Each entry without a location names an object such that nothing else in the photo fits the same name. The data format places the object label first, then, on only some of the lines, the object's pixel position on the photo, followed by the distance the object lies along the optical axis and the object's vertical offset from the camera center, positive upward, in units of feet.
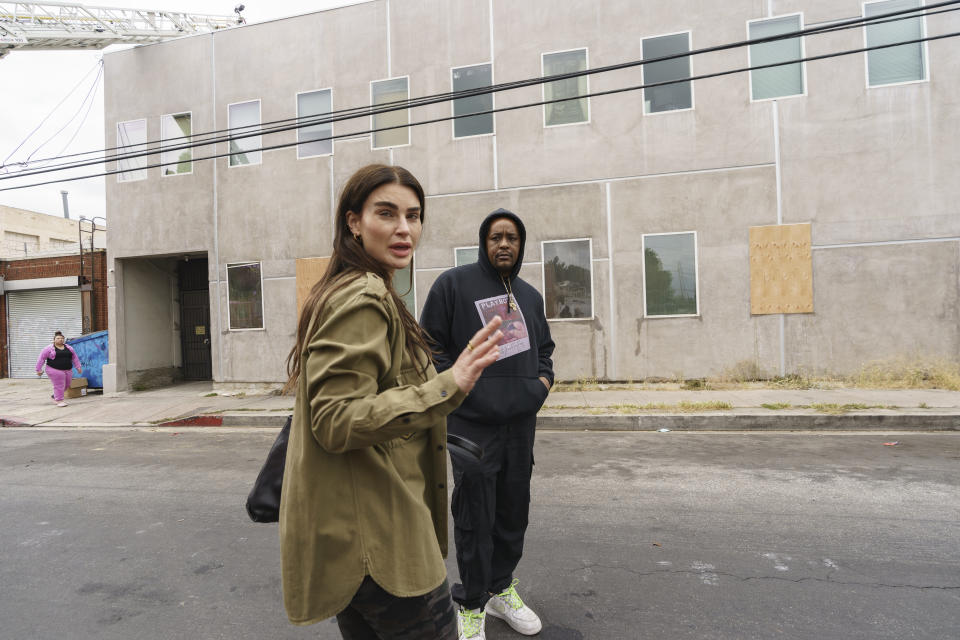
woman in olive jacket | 3.77 -1.16
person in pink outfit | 38.81 -2.12
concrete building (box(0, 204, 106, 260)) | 84.38 +18.42
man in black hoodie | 7.98 -1.52
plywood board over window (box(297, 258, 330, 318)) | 38.75 +4.18
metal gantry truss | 43.65 +26.57
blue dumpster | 43.62 -1.74
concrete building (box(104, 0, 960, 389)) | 30.94 +9.83
